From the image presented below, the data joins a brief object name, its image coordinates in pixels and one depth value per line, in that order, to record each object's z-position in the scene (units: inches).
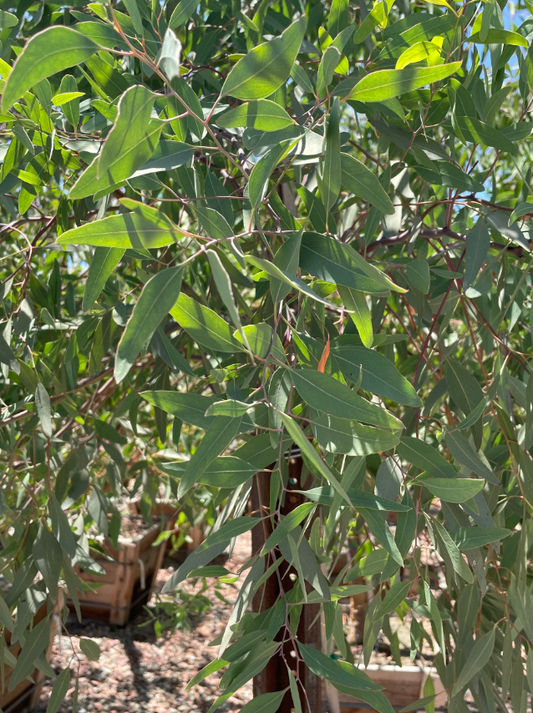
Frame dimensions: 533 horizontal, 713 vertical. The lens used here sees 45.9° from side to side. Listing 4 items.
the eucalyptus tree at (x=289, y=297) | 14.0
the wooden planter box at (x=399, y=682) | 63.7
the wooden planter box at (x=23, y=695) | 69.6
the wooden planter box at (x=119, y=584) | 96.7
